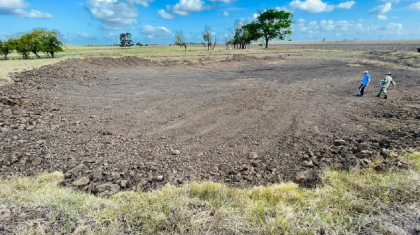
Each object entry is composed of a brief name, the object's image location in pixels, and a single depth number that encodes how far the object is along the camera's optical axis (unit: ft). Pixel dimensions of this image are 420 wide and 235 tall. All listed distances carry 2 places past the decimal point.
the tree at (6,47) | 107.33
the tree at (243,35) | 184.34
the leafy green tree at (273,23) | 168.66
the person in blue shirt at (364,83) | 34.19
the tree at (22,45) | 102.27
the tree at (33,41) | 102.27
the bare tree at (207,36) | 199.62
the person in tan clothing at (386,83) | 32.89
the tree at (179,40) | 193.88
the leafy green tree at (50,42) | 104.64
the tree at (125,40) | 279.49
